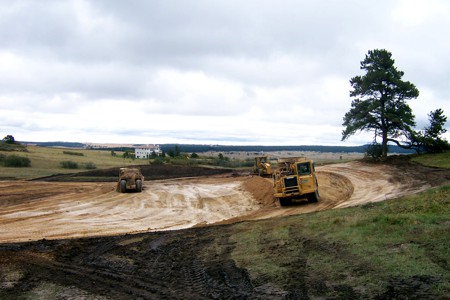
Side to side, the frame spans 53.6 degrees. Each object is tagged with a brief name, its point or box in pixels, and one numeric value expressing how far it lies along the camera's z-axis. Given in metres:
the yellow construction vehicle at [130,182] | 34.65
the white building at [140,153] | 121.78
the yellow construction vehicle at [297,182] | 24.11
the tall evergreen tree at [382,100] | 42.00
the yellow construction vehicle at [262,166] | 43.47
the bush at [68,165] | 66.50
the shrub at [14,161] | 58.87
